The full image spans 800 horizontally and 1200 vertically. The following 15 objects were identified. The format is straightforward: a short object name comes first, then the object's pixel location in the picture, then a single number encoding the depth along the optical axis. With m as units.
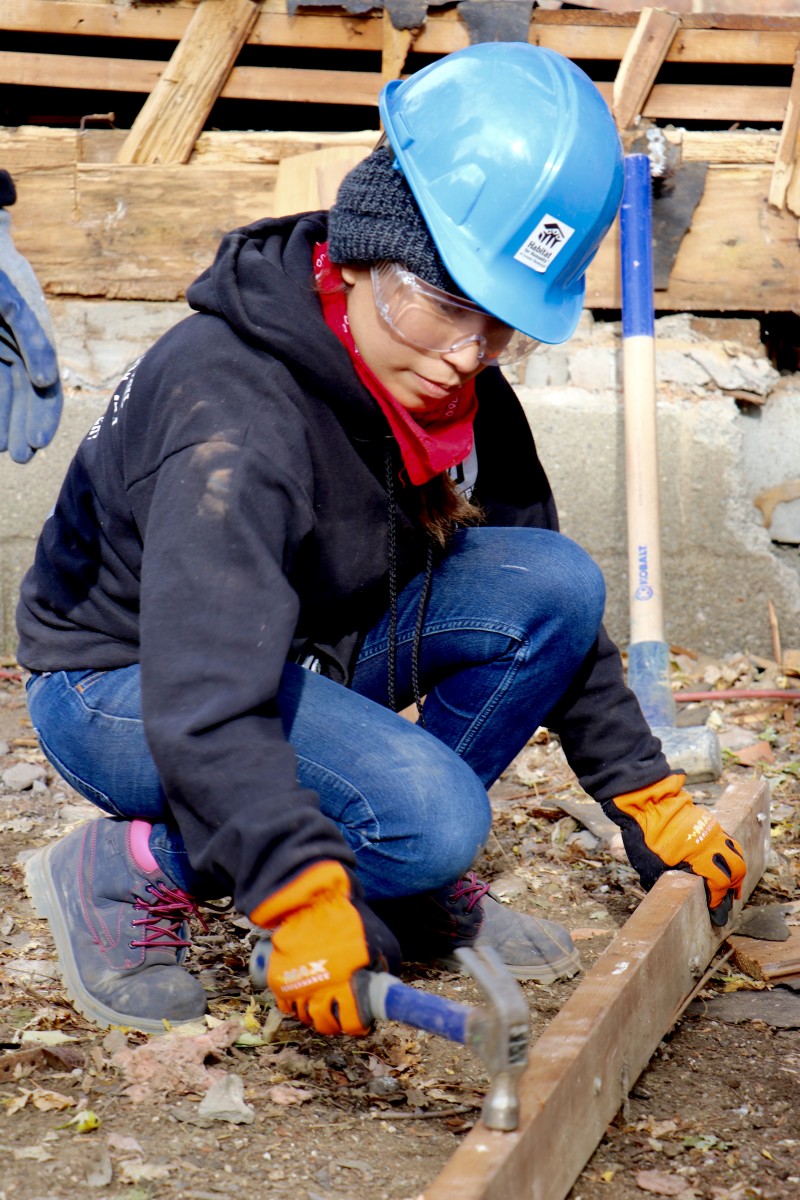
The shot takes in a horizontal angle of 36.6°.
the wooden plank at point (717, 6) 4.21
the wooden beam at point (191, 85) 4.13
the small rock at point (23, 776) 3.33
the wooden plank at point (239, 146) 4.21
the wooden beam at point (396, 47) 4.12
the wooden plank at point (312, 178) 4.16
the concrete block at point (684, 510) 4.27
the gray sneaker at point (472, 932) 2.34
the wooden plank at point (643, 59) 4.12
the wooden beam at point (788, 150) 4.18
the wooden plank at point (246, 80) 4.21
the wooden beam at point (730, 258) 4.23
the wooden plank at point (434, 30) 4.13
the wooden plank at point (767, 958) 2.34
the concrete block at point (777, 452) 4.35
